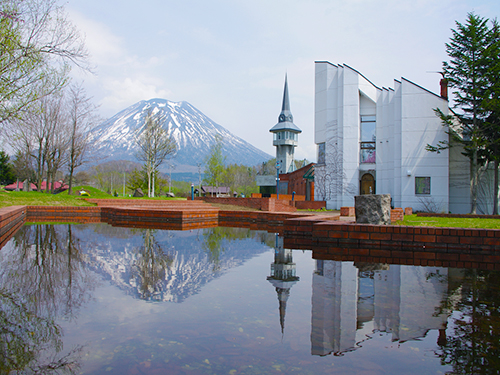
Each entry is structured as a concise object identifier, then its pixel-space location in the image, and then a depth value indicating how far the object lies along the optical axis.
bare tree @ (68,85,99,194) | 27.00
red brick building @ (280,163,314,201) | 32.12
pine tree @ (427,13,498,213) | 19.77
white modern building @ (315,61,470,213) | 21.14
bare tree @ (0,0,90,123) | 12.07
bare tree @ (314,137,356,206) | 23.66
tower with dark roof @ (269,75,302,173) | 59.06
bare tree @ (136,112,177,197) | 33.12
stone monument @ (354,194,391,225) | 7.62
